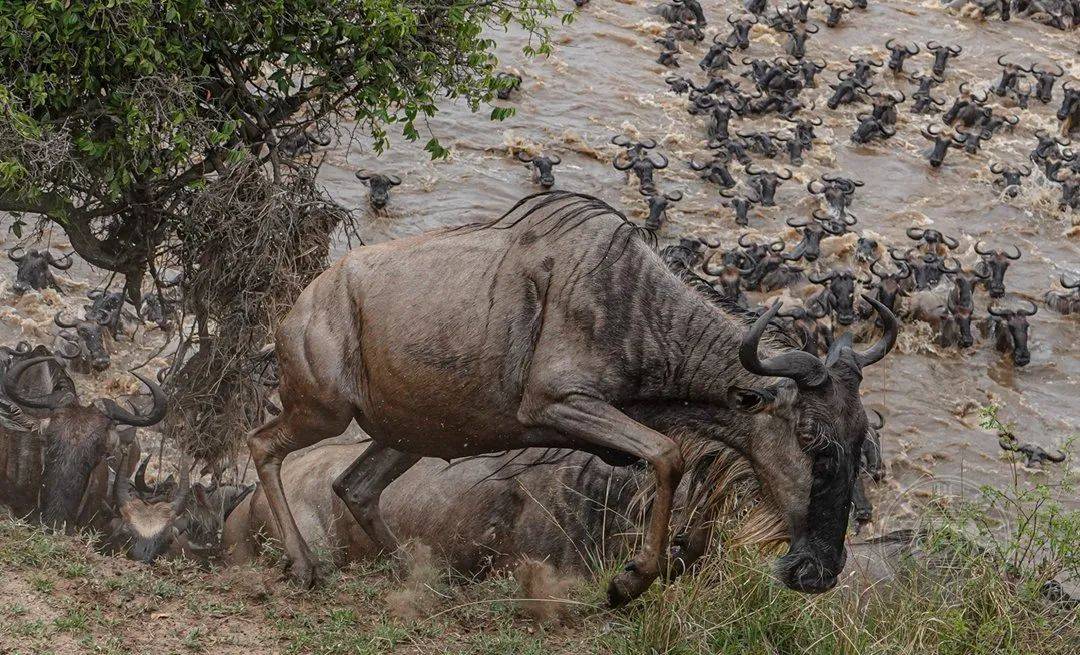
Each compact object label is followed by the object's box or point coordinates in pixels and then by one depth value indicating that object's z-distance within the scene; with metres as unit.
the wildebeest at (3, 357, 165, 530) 18.53
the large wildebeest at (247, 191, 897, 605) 11.24
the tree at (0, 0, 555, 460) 15.30
